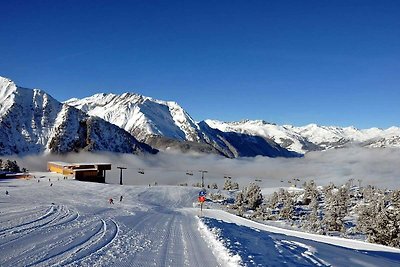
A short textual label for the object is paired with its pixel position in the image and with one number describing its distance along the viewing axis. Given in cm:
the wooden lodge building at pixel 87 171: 11562
